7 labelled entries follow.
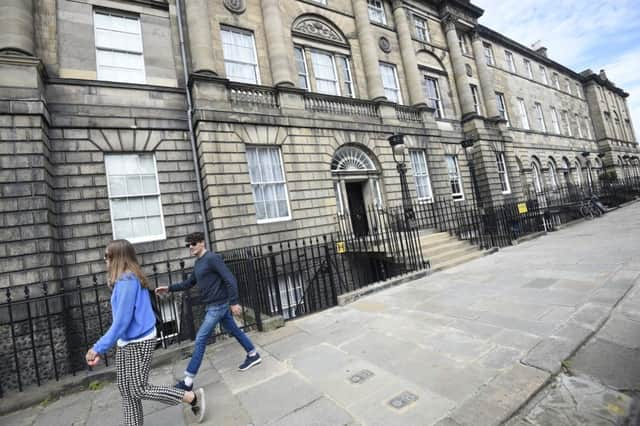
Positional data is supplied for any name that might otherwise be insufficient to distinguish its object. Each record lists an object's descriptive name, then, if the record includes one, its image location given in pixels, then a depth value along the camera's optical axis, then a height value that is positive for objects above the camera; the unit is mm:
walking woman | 2254 -562
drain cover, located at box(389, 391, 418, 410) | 2414 -1604
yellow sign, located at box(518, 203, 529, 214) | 11031 -536
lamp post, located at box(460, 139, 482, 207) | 13508 +1332
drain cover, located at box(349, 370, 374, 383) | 2876 -1591
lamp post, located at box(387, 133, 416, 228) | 10633 +1937
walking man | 3371 -483
